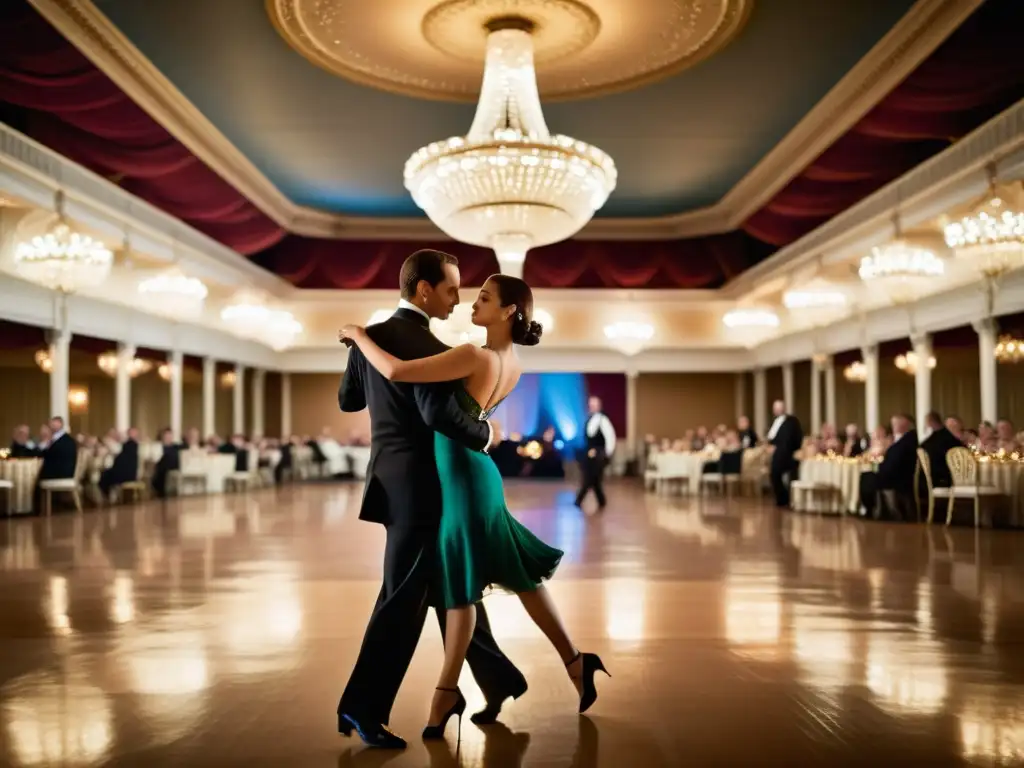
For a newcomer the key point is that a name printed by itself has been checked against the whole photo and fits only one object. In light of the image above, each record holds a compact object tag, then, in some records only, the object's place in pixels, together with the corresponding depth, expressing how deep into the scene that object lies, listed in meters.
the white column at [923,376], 14.61
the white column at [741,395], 24.11
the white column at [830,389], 18.39
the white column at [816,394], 18.97
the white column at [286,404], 23.48
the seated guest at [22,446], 12.45
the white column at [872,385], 16.16
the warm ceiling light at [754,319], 16.02
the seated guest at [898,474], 11.00
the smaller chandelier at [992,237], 8.62
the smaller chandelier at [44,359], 15.76
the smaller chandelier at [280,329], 16.94
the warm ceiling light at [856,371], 18.76
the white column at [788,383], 20.41
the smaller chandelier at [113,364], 17.71
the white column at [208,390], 19.03
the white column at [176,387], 17.44
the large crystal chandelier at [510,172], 7.88
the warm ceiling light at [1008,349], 12.80
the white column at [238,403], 20.31
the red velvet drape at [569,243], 9.19
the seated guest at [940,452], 10.62
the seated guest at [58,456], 11.98
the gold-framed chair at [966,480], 9.77
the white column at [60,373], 13.05
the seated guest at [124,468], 13.74
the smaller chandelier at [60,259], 10.14
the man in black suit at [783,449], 13.05
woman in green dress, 2.93
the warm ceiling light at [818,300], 13.69
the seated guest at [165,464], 15.55
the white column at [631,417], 23.41
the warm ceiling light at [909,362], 15.18
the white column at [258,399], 22.15
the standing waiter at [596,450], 12.34
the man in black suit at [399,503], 2.90
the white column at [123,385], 15.49
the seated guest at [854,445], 13.25
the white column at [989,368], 12.43
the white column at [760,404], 22.38
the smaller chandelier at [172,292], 12.73
